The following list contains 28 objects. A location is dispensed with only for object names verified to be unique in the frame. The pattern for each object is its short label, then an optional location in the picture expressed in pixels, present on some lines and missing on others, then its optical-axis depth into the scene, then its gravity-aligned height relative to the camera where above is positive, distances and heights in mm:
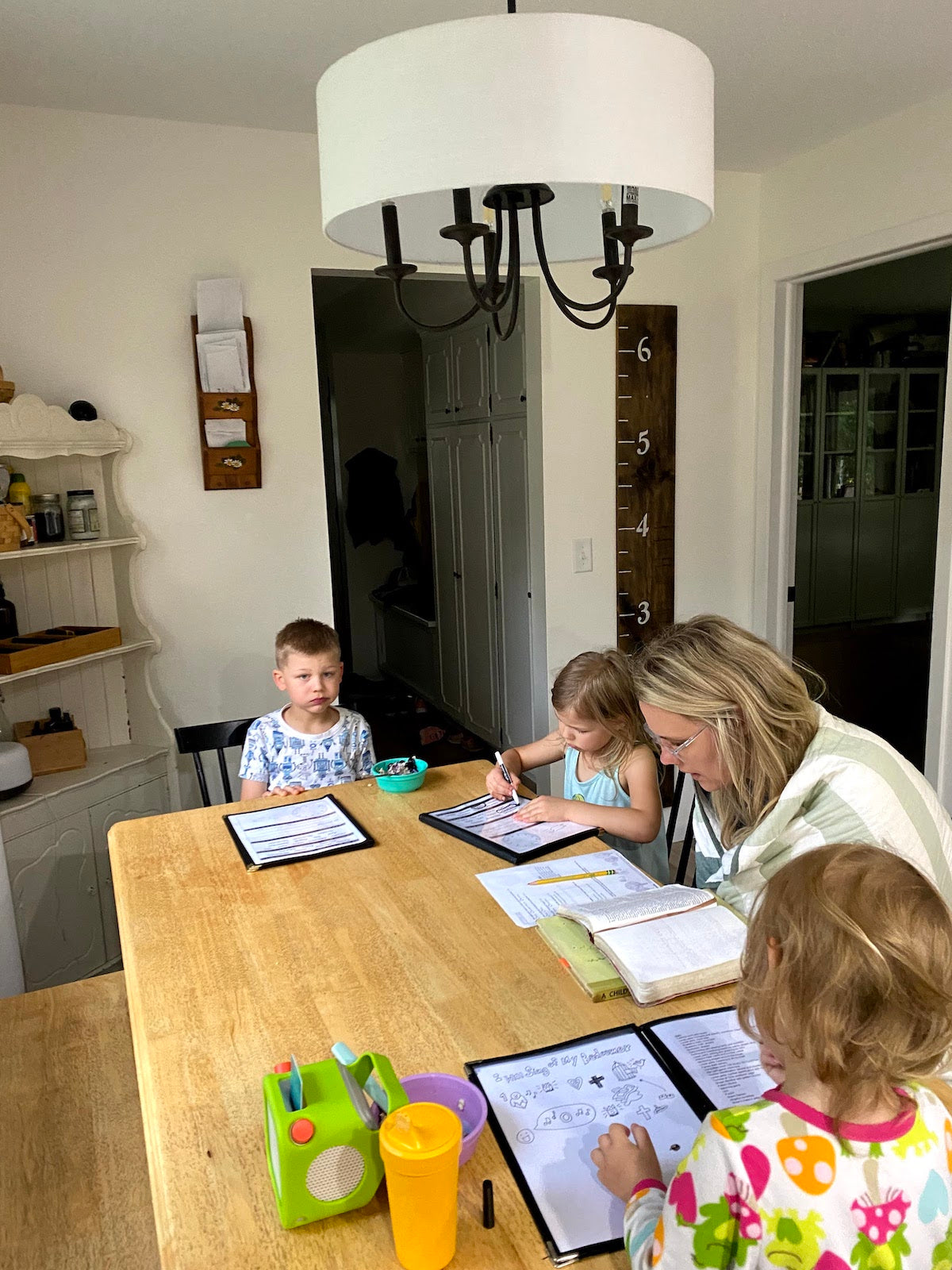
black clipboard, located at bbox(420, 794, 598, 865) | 1767 -713
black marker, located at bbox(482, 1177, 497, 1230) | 926 -711
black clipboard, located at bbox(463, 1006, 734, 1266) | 899 -715
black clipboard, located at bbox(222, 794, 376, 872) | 1782 -719
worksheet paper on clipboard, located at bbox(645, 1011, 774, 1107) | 1100 -715
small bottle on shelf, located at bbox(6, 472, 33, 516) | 2611 -34
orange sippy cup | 848 -631
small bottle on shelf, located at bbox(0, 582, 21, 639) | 2705 -383
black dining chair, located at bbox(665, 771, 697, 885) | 2115 -895
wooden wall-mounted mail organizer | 2914 +75
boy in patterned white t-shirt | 2377 -657
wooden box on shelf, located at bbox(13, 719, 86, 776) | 2684 -755
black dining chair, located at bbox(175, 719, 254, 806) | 2506 -692
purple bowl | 1021 -669
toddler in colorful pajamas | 774 -548
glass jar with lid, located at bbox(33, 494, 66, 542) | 2693 -102
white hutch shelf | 2541 -701
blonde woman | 1373 -450
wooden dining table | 939 -725
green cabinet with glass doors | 7223 -273
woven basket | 2494 -117
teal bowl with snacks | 2148 -684
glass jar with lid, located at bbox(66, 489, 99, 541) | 2760 -95
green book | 1295 -694
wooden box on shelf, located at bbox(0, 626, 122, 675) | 2506 -447
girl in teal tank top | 1936 -638
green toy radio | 903 -629
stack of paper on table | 1561 -713
